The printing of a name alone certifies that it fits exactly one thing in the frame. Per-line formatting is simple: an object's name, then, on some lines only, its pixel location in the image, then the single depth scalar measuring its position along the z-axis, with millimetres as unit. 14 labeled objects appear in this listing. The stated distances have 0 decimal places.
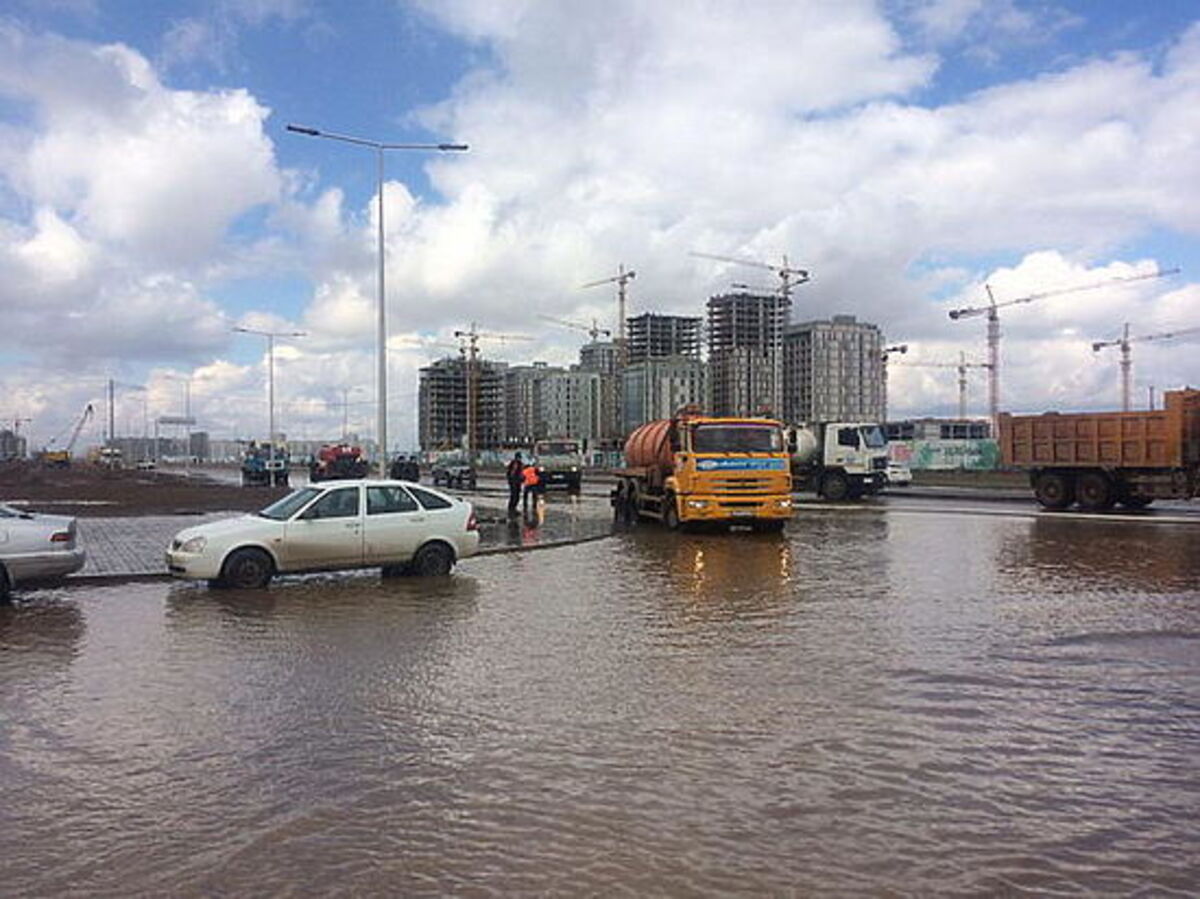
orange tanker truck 20984
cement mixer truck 35094
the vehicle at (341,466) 37062
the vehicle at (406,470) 50281
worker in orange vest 27234
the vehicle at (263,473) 52344
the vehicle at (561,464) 44938
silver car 12195
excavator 106688
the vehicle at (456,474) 52656
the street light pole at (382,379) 25927
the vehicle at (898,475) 40581
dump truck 25500
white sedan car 13289
